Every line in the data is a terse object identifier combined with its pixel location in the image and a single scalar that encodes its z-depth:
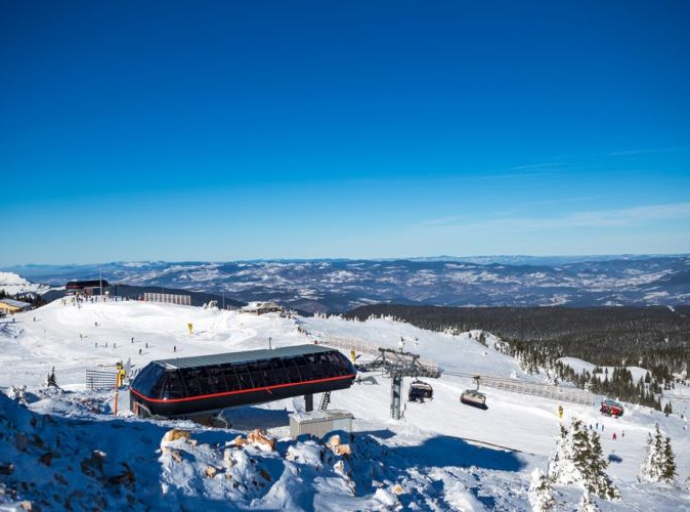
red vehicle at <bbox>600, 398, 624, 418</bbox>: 53.31
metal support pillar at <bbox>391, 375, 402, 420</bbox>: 41.00
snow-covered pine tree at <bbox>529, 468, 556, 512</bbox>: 18.58
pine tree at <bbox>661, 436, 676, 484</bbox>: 35.81
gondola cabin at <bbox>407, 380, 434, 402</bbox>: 47.53
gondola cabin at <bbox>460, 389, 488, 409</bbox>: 48.71
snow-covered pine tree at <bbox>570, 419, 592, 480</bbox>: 29.97
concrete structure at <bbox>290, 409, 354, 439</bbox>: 23.53
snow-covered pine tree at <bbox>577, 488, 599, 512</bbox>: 18.48
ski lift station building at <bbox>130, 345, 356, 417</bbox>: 27.44
